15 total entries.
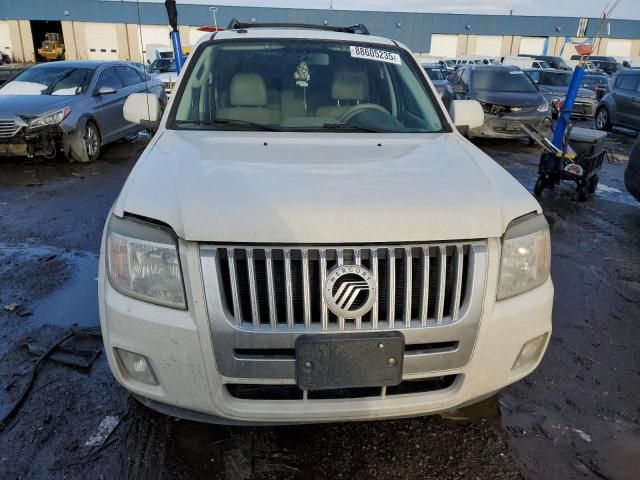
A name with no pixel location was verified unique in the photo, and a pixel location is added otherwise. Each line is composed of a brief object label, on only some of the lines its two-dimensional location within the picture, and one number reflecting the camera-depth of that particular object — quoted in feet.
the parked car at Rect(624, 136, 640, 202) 18.35
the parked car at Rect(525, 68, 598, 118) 49.06
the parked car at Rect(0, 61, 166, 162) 24.49
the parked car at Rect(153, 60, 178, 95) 48.62
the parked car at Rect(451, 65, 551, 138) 33.58
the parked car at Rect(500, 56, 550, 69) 79.05
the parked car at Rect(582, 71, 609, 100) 62.87
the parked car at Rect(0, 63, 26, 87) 55.98
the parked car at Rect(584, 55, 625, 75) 99.17
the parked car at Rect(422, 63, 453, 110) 40.68
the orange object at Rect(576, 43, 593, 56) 19.10
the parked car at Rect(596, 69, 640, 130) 39.27
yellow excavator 135.33
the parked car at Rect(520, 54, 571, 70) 79.90
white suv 5.85
